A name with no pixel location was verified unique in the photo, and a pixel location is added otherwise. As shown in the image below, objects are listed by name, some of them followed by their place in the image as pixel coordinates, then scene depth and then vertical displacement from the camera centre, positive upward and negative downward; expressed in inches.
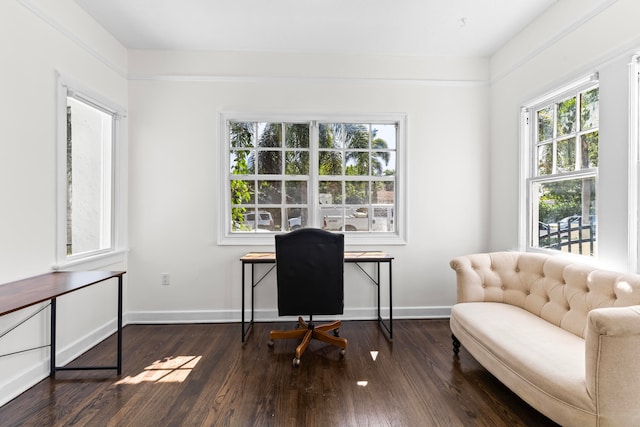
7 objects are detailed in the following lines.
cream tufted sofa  52.9 -28.4
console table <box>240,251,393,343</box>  112.4 -17.0
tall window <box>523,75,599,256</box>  89.7 +14.6
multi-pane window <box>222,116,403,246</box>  132.3 +15.3
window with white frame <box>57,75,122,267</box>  93.7 +12.7
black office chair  95.2 -18.6
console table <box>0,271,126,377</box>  63.9 -17.8
